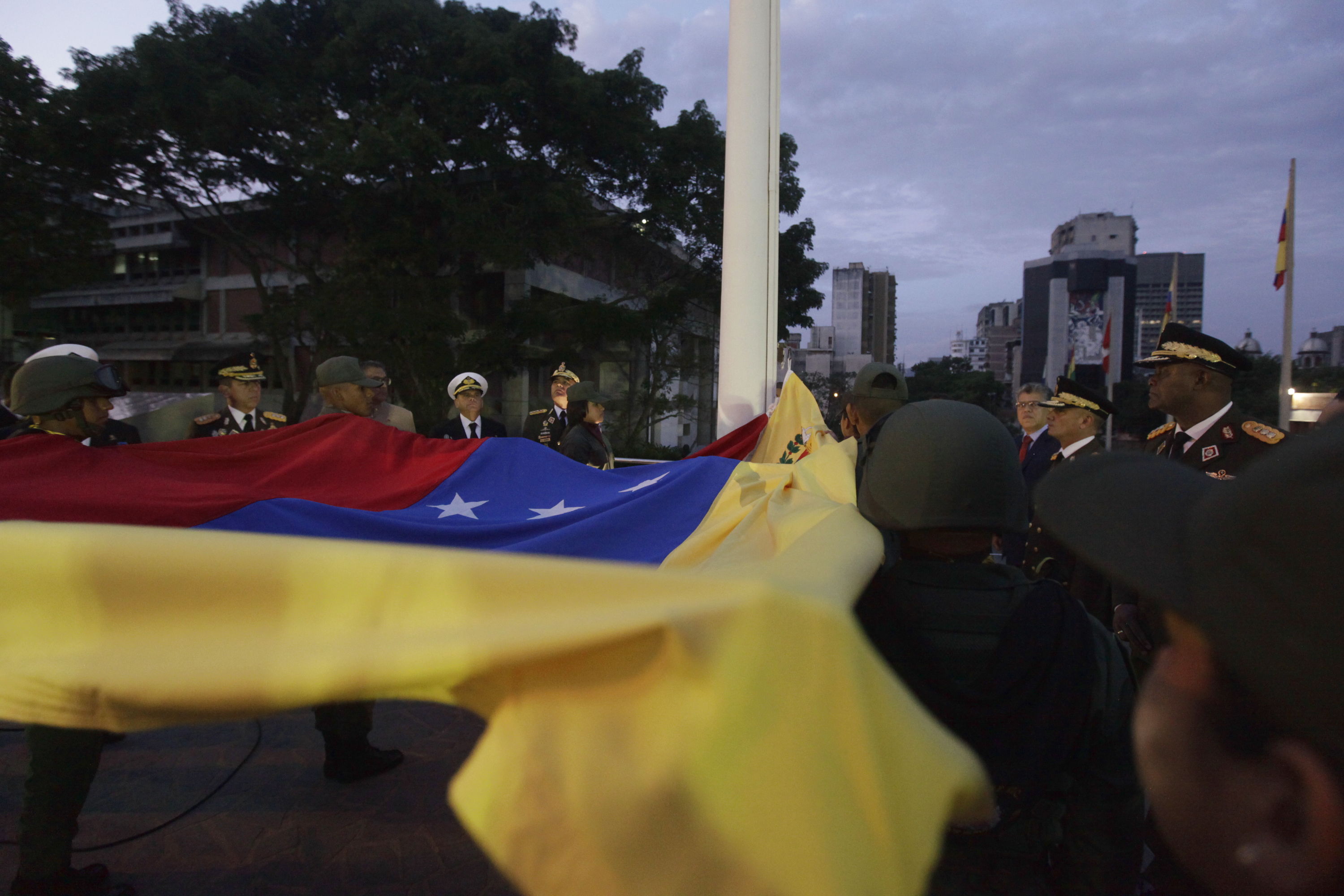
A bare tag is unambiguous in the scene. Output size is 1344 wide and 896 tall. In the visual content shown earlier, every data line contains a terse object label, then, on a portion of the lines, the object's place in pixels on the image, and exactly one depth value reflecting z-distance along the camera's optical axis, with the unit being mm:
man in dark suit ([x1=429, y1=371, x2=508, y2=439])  6156
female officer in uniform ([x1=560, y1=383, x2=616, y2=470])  5004
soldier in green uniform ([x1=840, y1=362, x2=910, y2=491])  3979
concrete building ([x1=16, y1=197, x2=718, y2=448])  23703
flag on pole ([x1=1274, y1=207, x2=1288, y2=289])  12523
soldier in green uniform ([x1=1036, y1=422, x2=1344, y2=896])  509
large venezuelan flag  906
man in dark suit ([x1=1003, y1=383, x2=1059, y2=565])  4230
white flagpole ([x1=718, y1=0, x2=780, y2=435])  5961
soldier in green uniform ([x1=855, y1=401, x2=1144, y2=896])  1346
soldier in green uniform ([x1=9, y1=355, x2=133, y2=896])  2367
